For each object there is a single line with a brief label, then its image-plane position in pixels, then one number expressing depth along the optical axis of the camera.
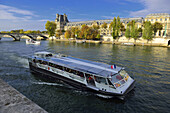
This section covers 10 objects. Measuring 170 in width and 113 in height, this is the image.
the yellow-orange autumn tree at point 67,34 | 136.88
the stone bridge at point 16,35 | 133.32
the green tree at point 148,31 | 89.75
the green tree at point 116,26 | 102.25
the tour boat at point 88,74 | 15.16
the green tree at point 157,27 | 104.60
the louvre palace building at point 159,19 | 117.69
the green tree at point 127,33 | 101.00
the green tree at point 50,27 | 151.25
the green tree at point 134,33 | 95.62
